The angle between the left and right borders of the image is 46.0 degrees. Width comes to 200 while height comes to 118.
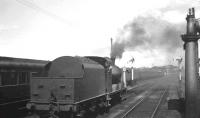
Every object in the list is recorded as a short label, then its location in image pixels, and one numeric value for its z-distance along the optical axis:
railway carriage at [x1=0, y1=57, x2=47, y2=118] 12.19
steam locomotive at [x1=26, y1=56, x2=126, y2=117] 10.74
